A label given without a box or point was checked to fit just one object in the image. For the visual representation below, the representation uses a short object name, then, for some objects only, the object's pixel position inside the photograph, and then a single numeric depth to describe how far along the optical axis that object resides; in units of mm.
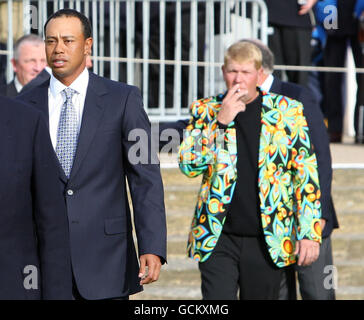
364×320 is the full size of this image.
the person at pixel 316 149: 12633
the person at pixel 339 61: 21234
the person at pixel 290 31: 19422
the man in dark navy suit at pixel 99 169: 9516
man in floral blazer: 11297
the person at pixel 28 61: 15391
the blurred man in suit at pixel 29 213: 7187
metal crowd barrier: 19219
